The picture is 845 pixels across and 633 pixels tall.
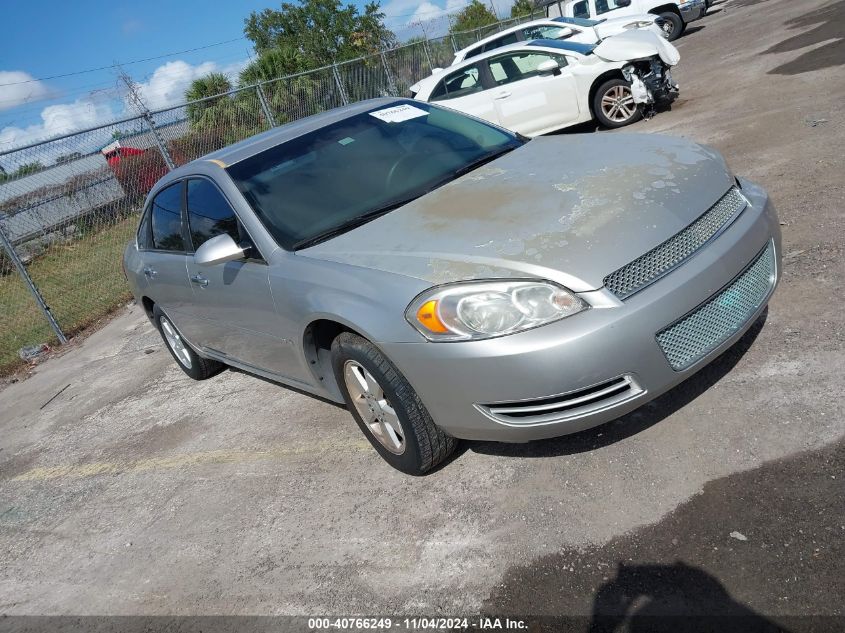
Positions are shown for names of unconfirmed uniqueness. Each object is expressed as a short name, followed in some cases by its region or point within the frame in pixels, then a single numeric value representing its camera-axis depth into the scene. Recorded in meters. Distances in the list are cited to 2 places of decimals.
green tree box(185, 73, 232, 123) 20.55
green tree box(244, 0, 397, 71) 47.72
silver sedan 2.70
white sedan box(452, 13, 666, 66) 13.43
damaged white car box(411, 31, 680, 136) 9.32
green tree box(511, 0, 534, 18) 54.29
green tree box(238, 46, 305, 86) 22.44
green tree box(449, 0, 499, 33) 52.52
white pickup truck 20.09
